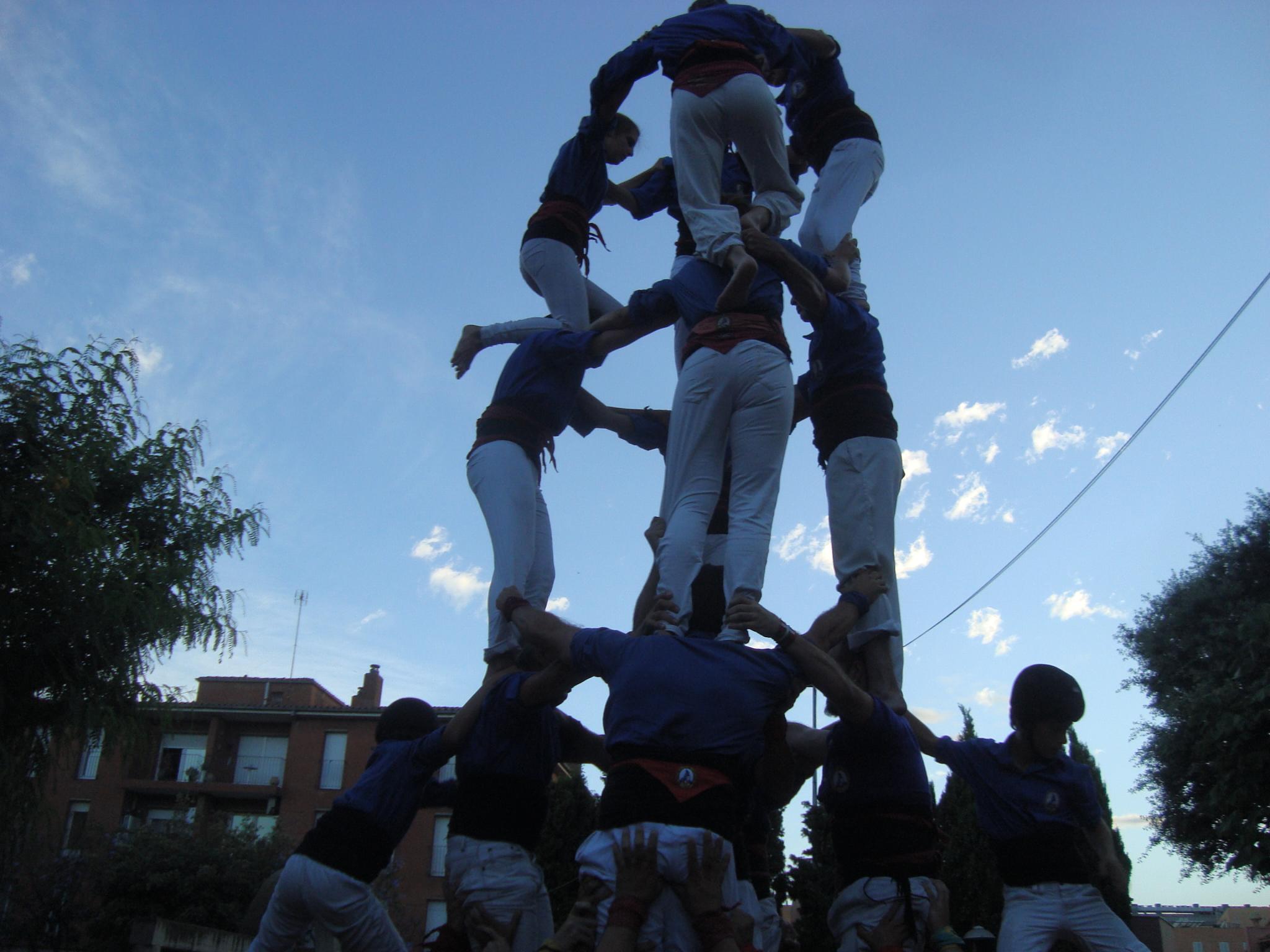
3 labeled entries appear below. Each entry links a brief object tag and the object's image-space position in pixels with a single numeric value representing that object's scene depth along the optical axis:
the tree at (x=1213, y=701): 17.44
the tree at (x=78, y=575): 11.65
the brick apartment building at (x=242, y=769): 36.69
